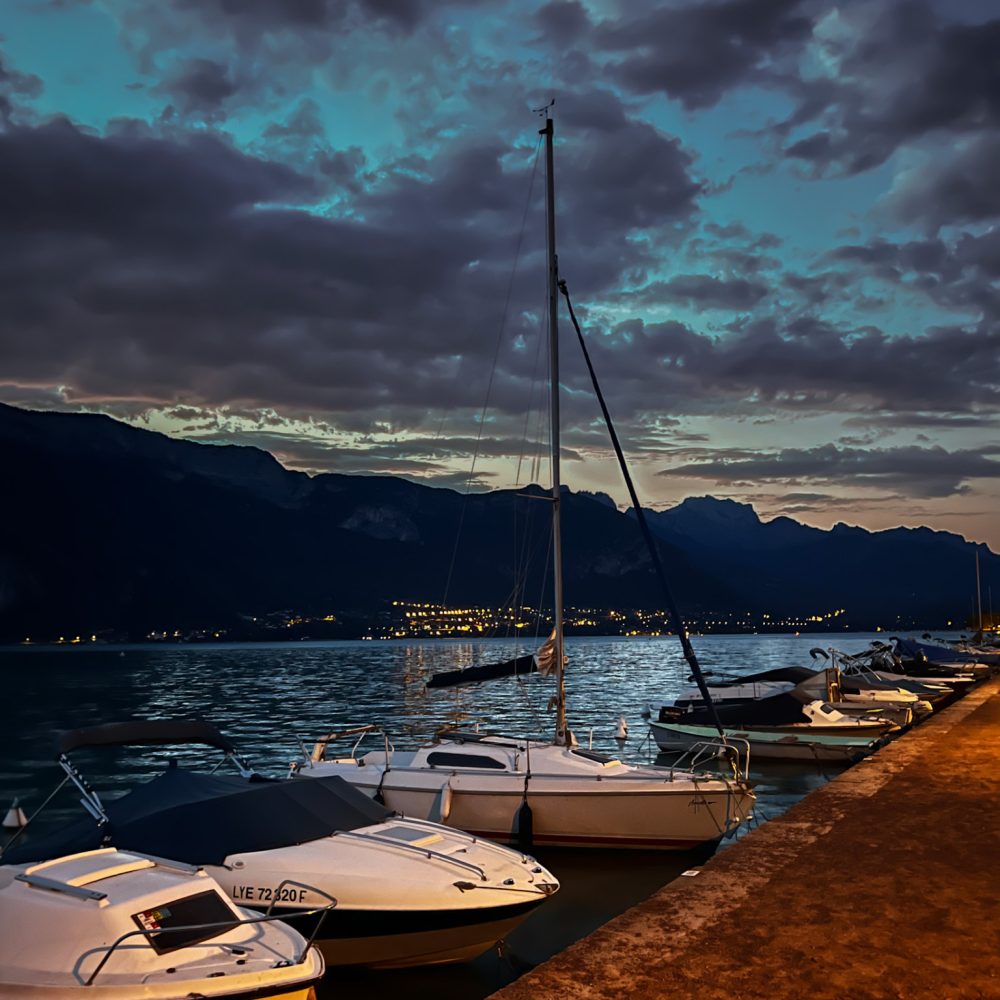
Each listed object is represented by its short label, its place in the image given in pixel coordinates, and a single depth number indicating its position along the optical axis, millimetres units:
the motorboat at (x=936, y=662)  54147
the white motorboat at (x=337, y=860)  11516
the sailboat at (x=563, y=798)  17750
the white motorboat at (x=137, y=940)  7805
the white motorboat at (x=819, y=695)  34625
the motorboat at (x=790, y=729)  30688
